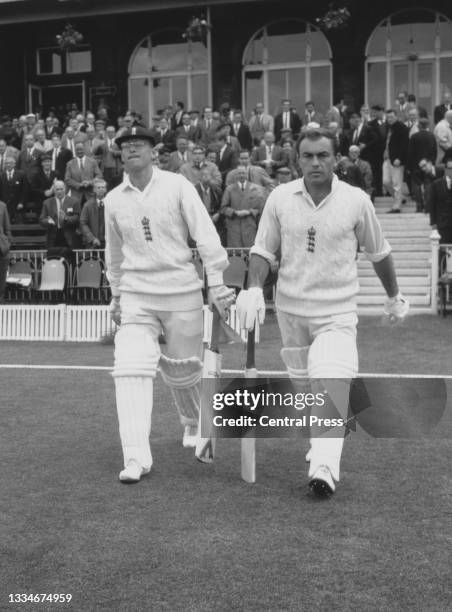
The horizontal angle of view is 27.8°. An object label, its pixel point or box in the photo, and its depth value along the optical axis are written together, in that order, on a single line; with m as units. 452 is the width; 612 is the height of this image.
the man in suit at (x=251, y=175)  16.12
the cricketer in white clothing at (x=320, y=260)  5.12
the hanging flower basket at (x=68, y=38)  26.38
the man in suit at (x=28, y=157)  18.73
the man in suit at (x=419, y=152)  17.55
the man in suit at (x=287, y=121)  20.25
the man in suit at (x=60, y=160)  18.45
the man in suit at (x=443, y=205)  15.53
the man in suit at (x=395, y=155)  18.09
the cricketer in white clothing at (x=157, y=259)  5.68
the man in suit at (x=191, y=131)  19.31
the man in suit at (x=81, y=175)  17.17
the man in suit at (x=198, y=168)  16.36
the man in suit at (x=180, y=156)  17.11
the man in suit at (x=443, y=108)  19.98
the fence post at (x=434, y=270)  14.73
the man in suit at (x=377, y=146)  18.42
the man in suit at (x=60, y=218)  16.58
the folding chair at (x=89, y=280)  15.65
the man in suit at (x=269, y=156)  17.47
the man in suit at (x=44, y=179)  18.22
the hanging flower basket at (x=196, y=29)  25.78
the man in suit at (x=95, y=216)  16.20
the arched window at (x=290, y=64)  26.91
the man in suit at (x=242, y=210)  15.63
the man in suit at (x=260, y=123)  20.62
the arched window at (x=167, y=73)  28.00
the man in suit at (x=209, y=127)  19.41
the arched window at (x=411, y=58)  25.59
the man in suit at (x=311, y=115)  20.66
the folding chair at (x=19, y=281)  15.93
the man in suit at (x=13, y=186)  18.34
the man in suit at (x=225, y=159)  17.66
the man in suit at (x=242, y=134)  19.42
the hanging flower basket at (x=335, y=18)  24.62
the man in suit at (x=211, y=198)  16.02
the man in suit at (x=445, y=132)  17.97
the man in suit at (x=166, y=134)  18.80
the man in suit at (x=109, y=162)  18.06
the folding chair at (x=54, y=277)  15.72
